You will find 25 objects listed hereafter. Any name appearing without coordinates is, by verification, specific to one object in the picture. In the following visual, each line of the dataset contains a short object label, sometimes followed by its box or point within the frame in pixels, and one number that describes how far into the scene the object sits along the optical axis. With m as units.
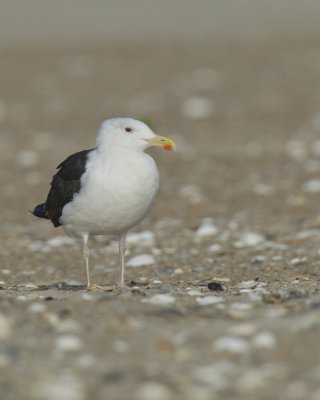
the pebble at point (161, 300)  12.66
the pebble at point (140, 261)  19.06
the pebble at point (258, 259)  18.53
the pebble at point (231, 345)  10.30
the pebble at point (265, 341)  10.39
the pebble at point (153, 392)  9.23
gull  14.68
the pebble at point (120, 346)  10.45
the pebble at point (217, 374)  9.53
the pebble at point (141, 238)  20.87
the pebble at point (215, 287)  14.94
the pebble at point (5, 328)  10.97
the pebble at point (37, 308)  11.79
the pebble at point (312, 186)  24.59
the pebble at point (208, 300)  12.69
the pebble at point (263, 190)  24.80
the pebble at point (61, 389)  9.30
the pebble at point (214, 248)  19.94
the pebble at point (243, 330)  10.82
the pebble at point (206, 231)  21.28
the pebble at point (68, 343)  10.53
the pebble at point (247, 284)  15.13
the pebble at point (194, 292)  13.82
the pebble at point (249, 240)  20.16
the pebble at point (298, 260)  18.25
